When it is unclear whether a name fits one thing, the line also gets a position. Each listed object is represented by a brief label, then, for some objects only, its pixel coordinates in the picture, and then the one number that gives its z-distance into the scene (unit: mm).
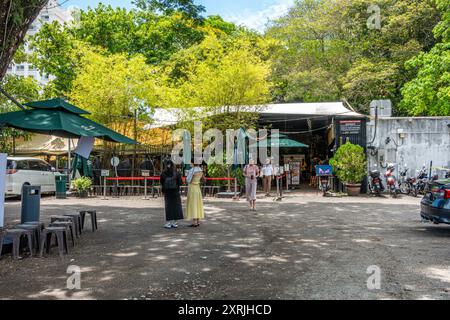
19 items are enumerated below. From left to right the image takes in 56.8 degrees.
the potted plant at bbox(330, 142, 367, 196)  17625
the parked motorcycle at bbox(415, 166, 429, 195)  17594
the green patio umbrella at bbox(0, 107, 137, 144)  7496
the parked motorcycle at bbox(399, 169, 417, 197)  17830
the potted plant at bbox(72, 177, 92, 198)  17203
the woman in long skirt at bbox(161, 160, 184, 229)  9391
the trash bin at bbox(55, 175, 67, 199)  17081
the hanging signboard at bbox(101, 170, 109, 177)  17306
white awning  19906
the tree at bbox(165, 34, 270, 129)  19516
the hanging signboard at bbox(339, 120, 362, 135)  19219
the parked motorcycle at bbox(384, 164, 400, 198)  17169
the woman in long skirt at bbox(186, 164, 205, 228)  9500
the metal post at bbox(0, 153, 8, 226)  7023
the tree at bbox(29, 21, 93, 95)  26859
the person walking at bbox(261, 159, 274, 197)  18094
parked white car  16172
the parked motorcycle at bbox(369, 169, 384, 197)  17531
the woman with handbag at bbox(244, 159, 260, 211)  12562
